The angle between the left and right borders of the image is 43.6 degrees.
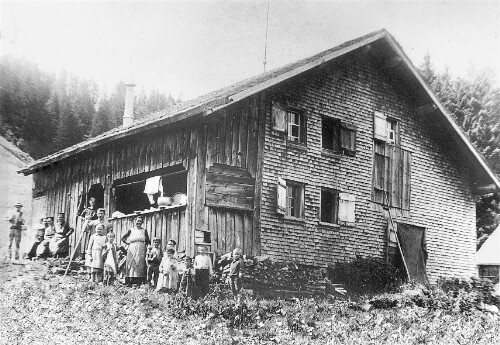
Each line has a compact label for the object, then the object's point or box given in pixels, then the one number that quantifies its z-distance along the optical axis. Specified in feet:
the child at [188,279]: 41.75
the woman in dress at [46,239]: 55.01
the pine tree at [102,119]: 76.42
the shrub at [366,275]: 53.16
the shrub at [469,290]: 51.59
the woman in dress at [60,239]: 55.11
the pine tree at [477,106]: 72.13
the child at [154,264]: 45.24
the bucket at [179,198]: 46.25
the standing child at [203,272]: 42.50
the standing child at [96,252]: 47.93
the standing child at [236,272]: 44.19
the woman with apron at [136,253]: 45.73
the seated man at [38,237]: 55.47
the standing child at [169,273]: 42.73
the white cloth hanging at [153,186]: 48.85
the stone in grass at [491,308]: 50.77
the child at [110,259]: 47.44
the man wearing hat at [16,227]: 55.49
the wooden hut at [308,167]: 46.03
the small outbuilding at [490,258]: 81.56
